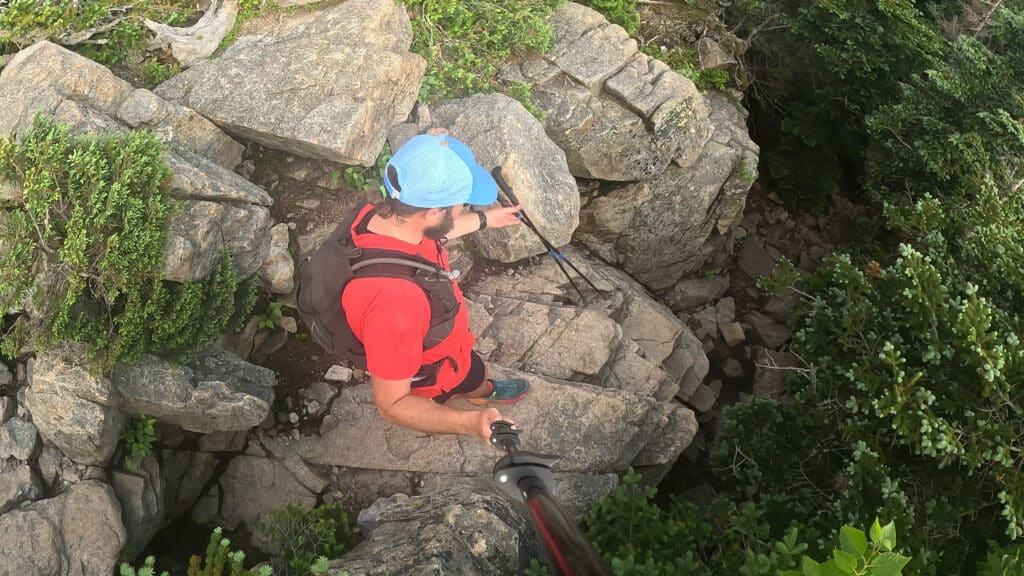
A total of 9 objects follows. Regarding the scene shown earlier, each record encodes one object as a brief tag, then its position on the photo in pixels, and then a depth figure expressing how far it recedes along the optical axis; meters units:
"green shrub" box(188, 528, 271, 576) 4.73
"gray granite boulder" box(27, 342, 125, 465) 5.31
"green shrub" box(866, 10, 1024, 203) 8.51
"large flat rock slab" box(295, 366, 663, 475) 6.71
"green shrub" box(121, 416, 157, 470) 5.92
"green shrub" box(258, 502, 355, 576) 5.72
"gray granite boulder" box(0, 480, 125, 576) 4.93
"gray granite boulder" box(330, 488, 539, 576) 4.93
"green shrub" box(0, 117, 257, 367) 5.00
